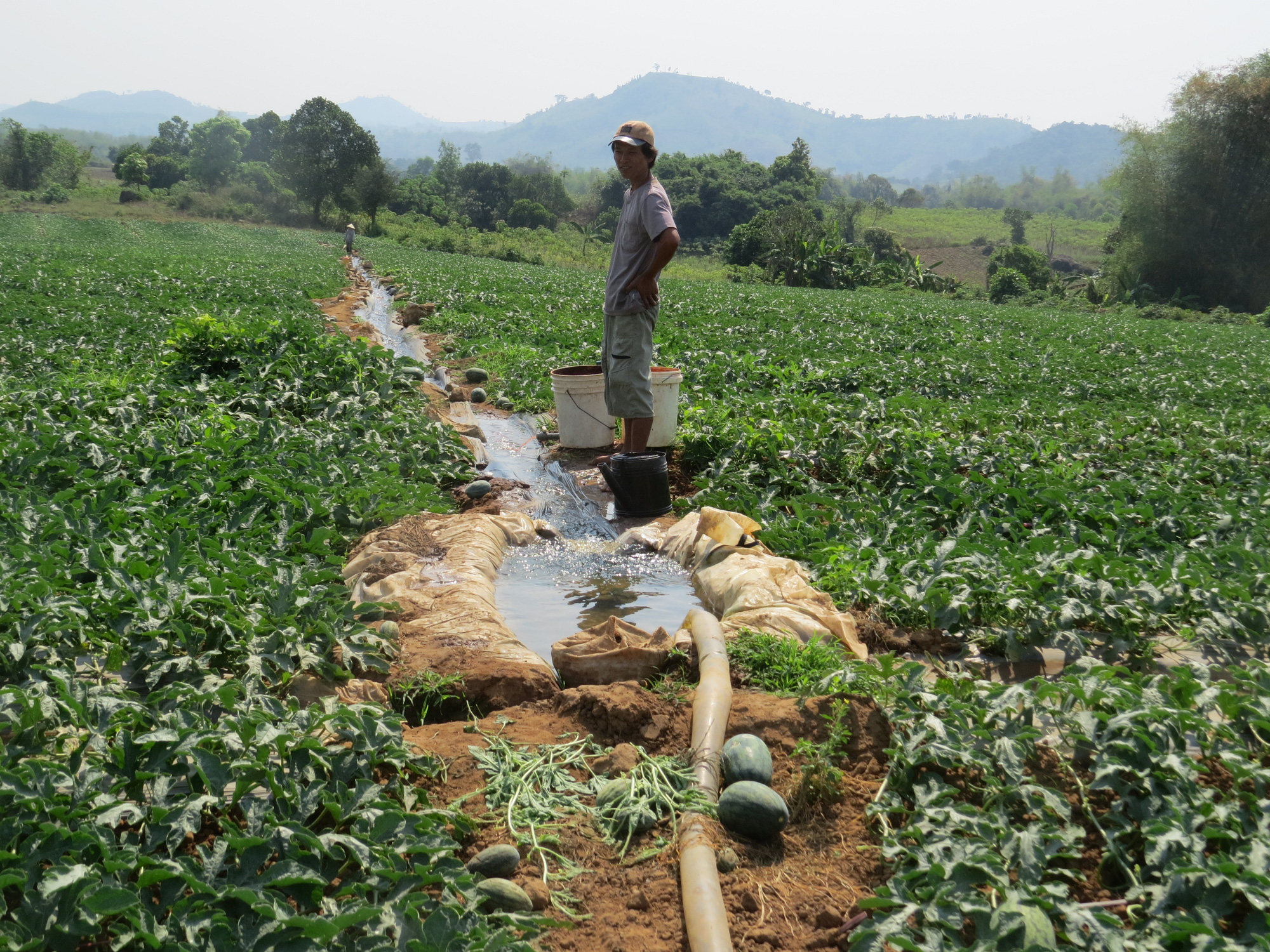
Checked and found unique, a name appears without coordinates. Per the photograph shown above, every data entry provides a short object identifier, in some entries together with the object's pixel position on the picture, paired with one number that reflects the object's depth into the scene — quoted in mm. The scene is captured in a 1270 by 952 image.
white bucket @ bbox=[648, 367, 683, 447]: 6883
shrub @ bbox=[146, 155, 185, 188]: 78312
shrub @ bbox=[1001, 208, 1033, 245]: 83125
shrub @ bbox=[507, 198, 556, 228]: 75250
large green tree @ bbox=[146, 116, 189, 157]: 94562
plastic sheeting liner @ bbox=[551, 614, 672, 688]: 3580
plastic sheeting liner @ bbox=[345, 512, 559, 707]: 3418
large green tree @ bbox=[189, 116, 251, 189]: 79500
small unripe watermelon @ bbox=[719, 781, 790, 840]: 2586
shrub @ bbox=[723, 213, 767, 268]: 47594
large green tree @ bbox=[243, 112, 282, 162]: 75656
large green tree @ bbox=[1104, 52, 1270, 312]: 37375
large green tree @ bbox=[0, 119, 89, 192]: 70562
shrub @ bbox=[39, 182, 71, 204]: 62625
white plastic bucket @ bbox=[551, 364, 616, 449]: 7090
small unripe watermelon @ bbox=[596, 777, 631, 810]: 2676
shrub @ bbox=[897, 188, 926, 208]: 133625
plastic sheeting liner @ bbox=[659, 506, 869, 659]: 3871
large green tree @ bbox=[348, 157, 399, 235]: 60250
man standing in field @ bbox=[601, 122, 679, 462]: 5652
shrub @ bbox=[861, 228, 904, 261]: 53250
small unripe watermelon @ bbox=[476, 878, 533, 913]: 2229
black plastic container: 5816
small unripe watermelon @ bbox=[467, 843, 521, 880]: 2371
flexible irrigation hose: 2158
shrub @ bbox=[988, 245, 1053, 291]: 48969
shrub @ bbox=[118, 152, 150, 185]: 74688
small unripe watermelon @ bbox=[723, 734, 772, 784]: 2770
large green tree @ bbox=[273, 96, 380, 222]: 60844
